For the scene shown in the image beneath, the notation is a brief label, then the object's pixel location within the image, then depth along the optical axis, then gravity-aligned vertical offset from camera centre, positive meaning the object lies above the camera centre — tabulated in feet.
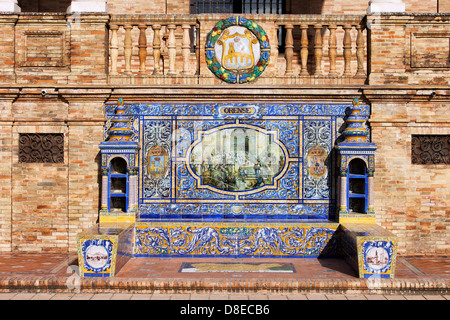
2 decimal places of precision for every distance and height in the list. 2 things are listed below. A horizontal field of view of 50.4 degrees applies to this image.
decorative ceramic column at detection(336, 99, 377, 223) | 28.60 -0.17
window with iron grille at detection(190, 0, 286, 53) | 41.09 +13.02
